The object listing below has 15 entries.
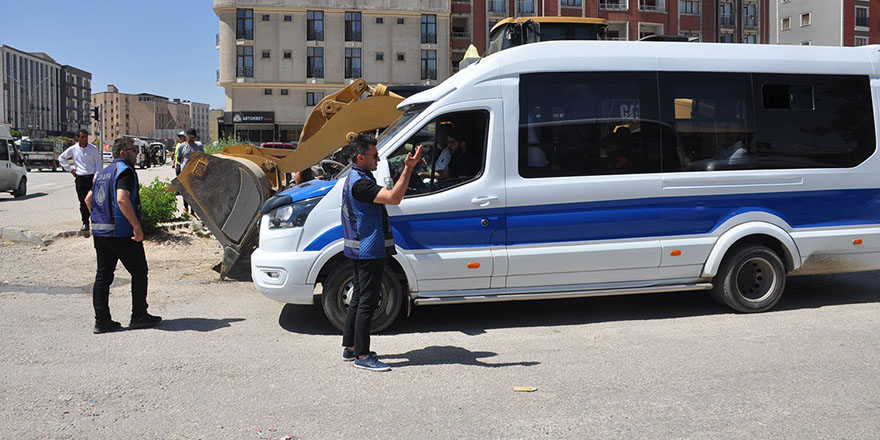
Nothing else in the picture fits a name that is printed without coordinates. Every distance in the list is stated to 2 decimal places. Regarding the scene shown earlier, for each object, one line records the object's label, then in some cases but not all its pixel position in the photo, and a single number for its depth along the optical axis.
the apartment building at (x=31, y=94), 123.19
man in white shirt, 12.25
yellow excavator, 8.86
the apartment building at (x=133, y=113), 176.50
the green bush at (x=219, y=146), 22.80
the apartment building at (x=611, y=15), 58.16
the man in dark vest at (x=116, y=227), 6.67
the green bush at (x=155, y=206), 11.29
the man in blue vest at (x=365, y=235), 5.43
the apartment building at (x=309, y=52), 58.28
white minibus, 6.60
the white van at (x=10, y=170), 21.08
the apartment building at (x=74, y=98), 150.38
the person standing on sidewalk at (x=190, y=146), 12.89
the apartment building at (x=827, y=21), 64.31
